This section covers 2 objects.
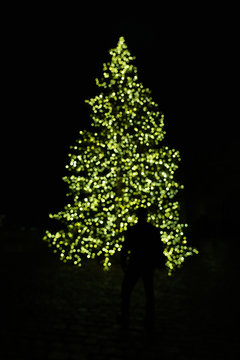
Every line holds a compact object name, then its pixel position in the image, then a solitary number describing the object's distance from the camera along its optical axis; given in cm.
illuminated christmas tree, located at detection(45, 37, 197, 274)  1212
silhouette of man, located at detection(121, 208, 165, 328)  634
